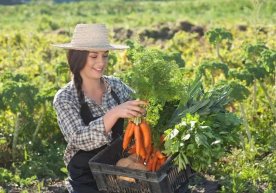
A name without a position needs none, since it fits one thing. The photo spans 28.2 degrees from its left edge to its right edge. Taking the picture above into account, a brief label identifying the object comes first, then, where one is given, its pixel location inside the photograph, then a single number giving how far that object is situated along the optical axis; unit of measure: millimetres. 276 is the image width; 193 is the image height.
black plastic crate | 2758
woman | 3217
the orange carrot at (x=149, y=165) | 2990
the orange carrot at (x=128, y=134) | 3055
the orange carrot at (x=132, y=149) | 3199
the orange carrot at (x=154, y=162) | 2986
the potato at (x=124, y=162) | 3029
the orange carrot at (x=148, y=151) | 3060
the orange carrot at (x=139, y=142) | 2994
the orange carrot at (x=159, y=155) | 2996
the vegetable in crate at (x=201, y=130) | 2777
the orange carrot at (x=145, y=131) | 2984
